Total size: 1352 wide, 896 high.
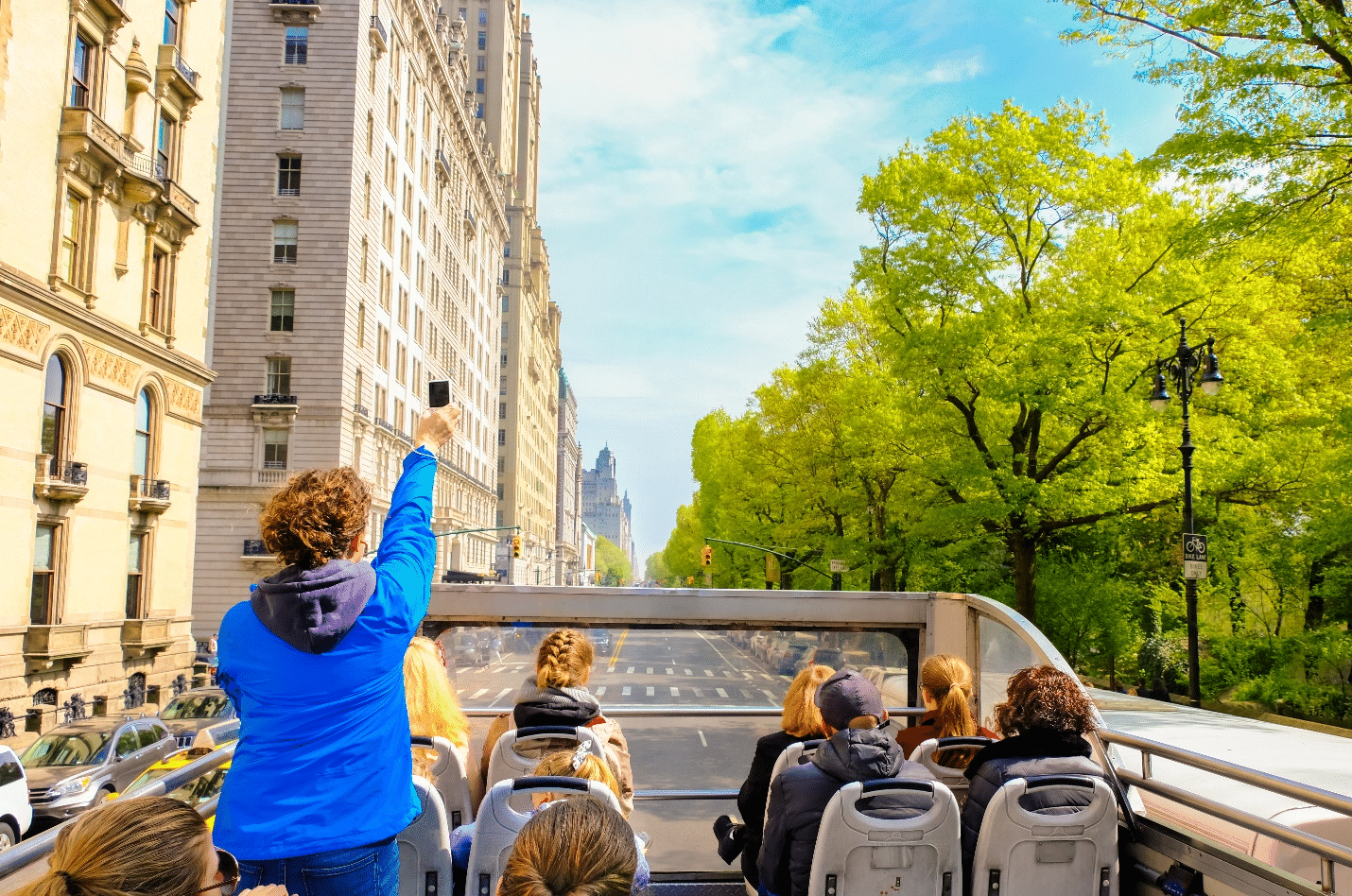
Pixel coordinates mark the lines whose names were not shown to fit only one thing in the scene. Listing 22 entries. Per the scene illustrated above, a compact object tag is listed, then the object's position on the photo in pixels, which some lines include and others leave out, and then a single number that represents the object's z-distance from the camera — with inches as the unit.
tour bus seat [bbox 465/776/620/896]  150.5
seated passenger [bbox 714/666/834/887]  200.4
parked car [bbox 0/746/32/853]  502.9
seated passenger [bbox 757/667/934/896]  162.2
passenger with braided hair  184.1
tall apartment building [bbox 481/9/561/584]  4202.8
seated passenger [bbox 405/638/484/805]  181.0
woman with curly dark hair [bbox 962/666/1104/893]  174.7
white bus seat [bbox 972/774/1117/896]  171.8
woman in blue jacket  110.3
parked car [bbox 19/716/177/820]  576.1
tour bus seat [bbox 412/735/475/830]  178.5
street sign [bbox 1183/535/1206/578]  663.1
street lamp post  656.4
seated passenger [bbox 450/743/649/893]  145.9
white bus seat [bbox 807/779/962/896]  160.7
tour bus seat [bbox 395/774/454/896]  159.6
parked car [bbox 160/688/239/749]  772.6
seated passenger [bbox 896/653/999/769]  217.3
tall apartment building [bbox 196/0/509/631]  1739.7
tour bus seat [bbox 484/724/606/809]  184.4
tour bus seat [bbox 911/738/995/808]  200.8
